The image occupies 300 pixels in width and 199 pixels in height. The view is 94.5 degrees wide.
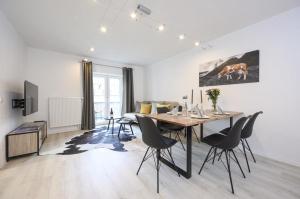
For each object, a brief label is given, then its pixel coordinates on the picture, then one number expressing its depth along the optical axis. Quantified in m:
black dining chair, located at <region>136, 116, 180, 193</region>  1.68
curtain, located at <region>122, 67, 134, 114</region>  5.36
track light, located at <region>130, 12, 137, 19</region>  2.18
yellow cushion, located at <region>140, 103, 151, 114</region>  4.91
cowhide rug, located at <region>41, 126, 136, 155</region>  2.81
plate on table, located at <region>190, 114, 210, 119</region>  2.15
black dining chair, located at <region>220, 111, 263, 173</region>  2.03
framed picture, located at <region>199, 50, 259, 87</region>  2.64
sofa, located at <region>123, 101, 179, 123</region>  4.39
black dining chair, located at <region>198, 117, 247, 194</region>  1.65
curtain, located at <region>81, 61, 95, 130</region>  4.42
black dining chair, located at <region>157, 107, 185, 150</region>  2.74
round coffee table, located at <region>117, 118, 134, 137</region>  3.71
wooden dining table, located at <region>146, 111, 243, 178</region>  1.80
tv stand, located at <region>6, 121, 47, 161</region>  2.34
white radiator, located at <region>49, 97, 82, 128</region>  3.97
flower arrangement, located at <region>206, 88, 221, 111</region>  2.80
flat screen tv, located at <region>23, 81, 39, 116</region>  2.49
